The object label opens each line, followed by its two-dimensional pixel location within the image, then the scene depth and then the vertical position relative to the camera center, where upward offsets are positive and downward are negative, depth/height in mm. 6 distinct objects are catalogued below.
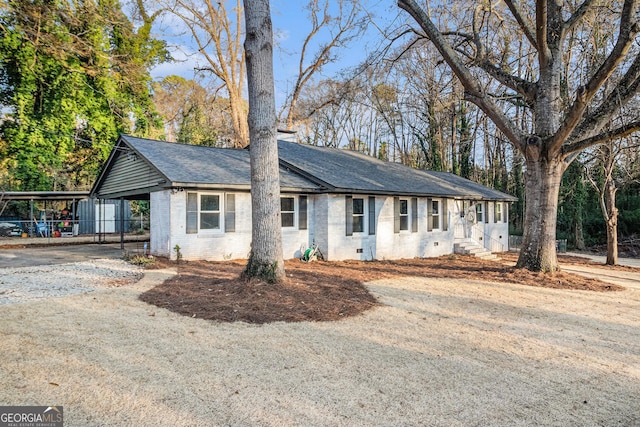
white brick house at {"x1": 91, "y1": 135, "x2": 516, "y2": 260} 11500 +498
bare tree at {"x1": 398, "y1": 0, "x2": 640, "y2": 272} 9430 +2777
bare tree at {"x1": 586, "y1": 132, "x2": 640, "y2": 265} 13703 +1342
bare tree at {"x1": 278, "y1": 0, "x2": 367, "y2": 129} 24441 +10623
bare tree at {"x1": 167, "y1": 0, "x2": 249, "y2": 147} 24000 +10788
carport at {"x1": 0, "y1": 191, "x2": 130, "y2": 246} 22406 -356
